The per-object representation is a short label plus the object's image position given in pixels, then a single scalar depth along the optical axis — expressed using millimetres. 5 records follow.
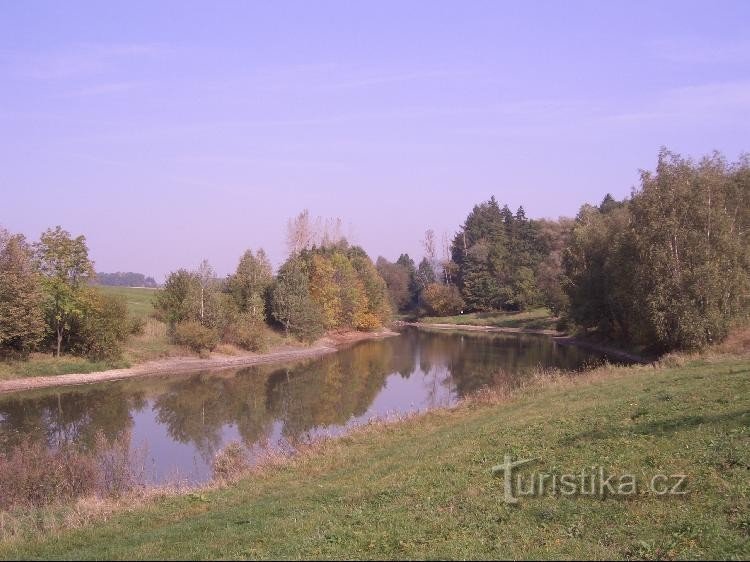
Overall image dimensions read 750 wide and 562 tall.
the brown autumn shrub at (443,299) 91312
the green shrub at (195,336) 45469
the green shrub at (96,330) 39156
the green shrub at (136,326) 44094
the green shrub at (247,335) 50156
